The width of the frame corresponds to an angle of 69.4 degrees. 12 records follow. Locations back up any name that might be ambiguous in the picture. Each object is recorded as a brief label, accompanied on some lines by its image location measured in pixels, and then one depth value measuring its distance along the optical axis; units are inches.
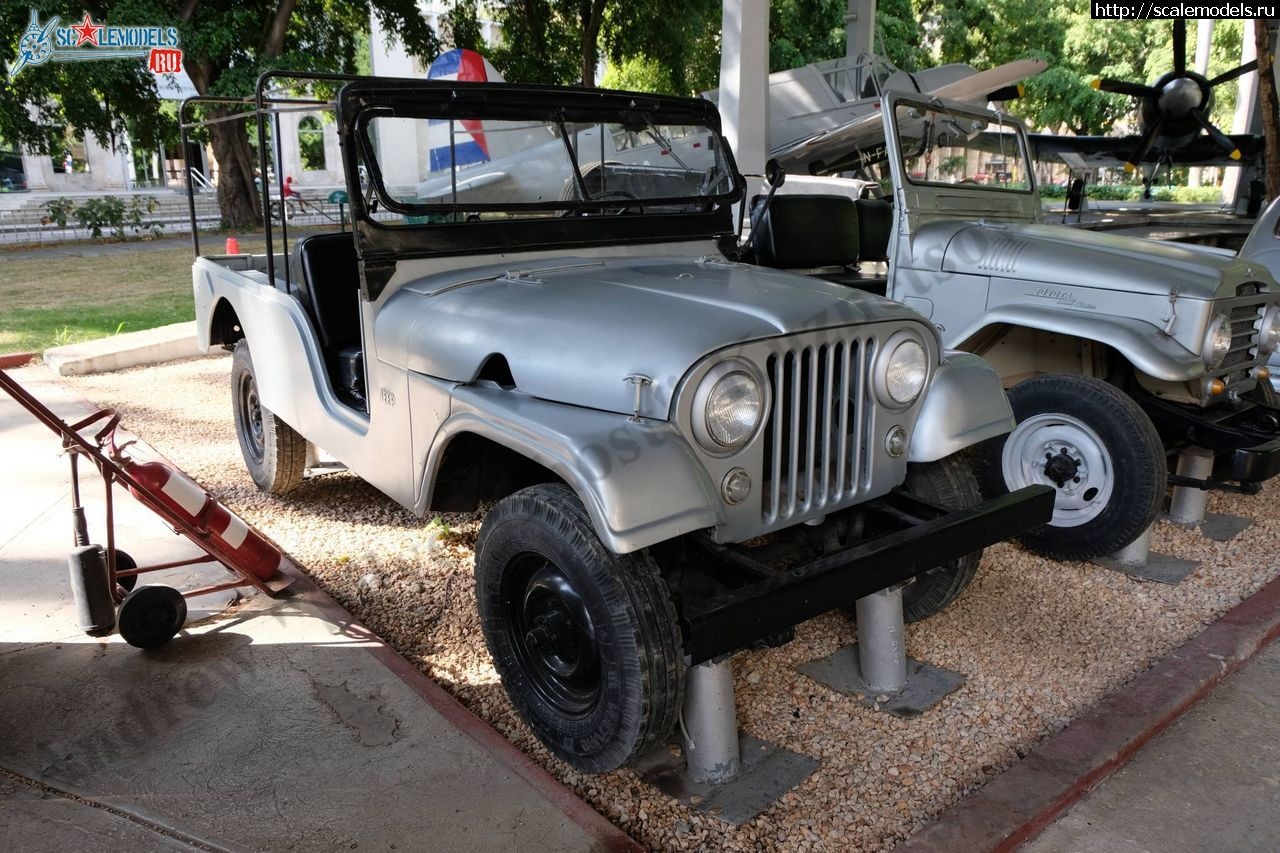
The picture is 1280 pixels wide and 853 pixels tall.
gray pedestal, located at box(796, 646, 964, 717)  116.4
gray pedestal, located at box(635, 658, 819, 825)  97.5
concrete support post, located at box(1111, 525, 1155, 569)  157.9
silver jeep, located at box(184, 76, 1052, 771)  88.0
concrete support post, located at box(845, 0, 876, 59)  601.9
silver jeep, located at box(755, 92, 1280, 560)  148.8
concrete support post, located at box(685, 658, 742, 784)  98.4
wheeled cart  117.5
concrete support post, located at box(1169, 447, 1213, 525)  172.9
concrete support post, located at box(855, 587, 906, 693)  115.8
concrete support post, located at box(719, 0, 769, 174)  400.8
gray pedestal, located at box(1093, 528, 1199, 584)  155.7
